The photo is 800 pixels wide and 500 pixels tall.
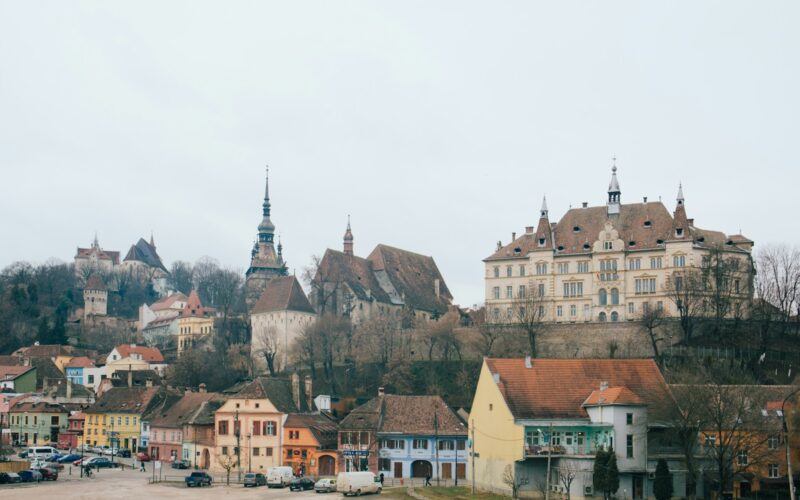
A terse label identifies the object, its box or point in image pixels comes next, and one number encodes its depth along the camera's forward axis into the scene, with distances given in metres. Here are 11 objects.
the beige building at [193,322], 174.54
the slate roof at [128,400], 110.75
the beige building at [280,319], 135.12
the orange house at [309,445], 88.38
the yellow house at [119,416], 110.19
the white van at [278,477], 77.69
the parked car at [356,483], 71.12
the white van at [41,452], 98.75
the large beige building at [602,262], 114.25
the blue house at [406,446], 84.69
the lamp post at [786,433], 54.88
